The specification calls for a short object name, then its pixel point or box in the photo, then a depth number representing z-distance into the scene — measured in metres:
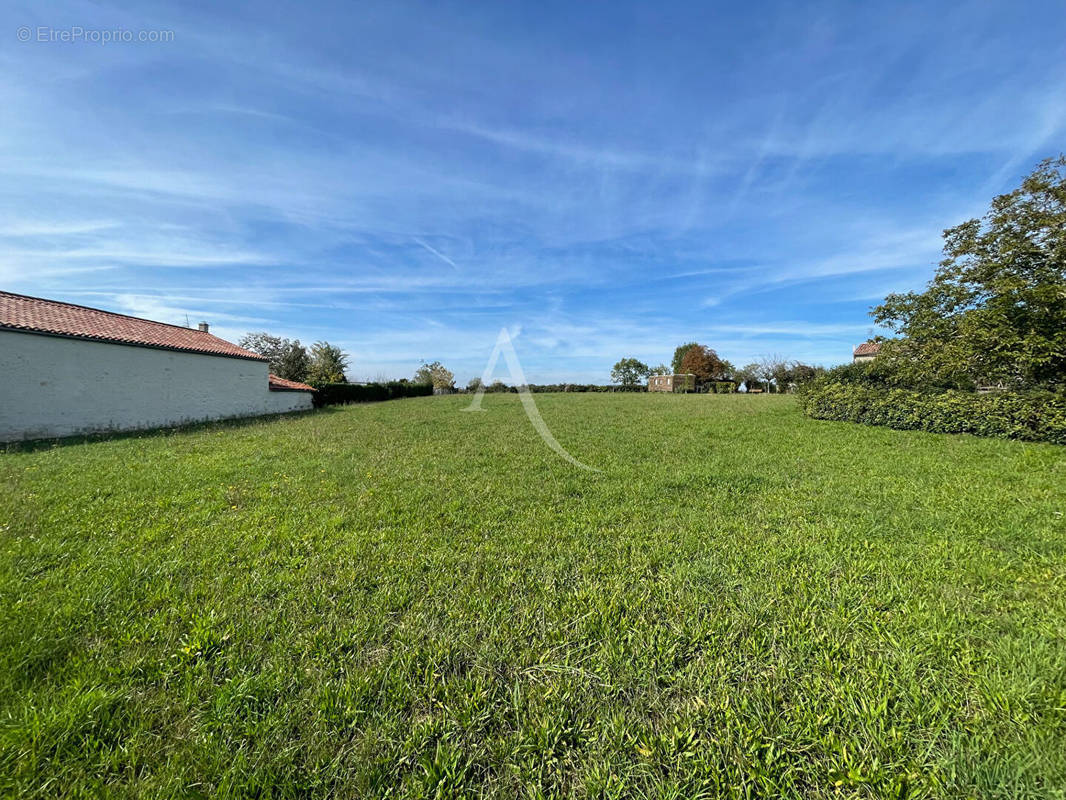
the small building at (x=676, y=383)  51.73
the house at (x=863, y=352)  33.36
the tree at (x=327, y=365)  31.06
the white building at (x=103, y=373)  10.37
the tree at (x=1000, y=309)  8.41
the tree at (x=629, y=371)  66.94
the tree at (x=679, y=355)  66.69
